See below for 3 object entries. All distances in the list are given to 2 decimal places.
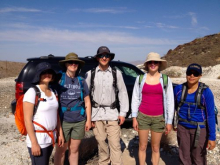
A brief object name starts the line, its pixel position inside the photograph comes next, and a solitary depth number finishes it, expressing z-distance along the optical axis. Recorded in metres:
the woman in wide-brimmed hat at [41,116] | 2.00
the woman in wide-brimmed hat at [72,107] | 2.54
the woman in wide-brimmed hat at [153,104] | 2.75
